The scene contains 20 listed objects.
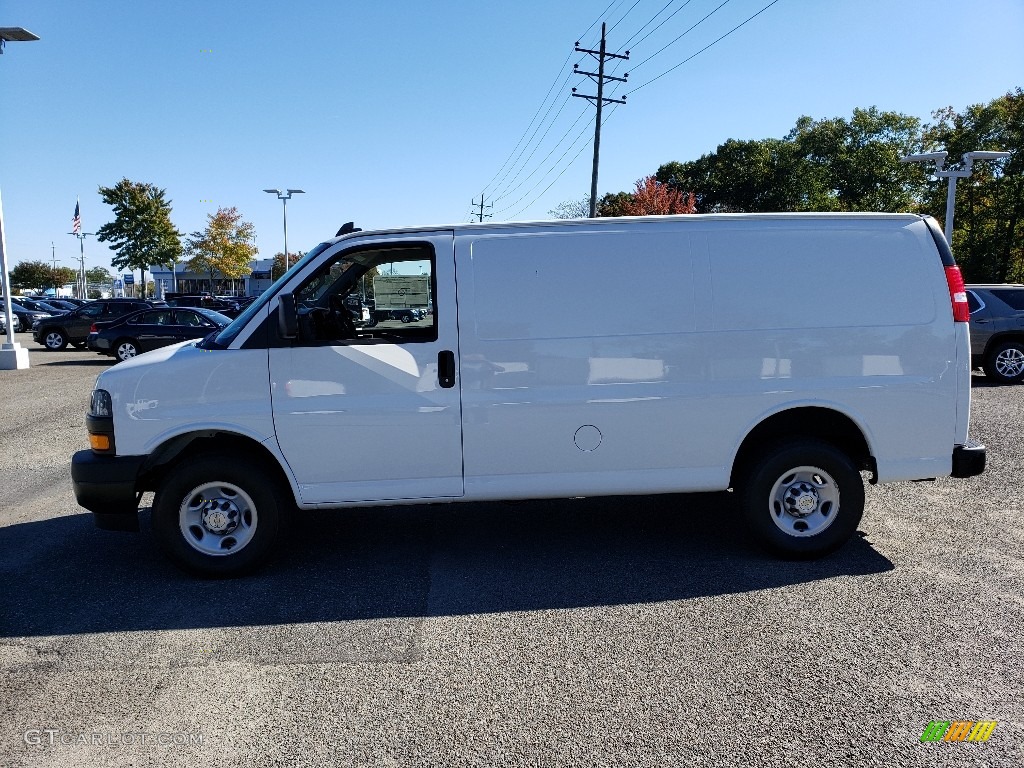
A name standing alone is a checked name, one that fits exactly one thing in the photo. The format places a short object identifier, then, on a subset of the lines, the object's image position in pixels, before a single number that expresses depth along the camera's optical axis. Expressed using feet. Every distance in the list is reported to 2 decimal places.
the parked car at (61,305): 130.86
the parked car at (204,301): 111.77
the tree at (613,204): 160.97
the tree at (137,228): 174.60
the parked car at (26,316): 110.52
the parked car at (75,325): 74.64
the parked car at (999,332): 42.32
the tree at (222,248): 204.64
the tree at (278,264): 261.44
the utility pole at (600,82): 99.66
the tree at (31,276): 317.22
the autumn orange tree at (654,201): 138.92
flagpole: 131.44
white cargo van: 14.87
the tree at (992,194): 123.24
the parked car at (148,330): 58.54
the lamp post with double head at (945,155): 69.77
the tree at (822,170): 163.43
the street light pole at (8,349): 56.49
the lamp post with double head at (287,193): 144.69
